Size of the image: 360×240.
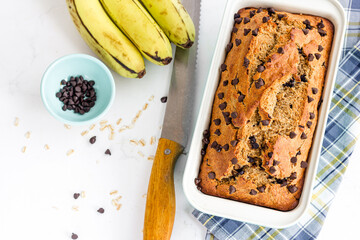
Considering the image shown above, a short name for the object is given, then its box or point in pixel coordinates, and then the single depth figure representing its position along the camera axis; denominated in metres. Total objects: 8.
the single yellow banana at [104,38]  0.56
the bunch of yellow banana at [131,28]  0.57
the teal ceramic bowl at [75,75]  0.60
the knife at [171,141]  0.59
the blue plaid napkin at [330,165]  0.61
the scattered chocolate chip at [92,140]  0.63
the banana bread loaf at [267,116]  0.54
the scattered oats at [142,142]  0.63
